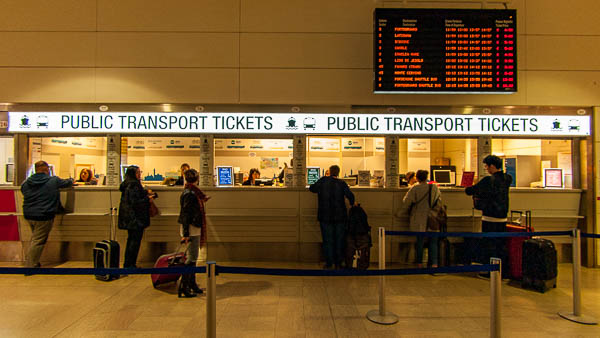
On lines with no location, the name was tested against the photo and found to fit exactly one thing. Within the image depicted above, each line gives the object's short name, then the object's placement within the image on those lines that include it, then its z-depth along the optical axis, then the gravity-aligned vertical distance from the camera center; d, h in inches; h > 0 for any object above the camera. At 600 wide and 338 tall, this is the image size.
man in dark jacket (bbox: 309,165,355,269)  221.0 -23.0
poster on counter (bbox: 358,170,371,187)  248.8 -2.6
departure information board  221.6 +76.6
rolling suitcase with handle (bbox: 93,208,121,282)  206.5 -47.1
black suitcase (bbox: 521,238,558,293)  187.2 -46.0
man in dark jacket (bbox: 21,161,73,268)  217.0 -19.1
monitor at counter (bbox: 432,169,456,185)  279.9 -1.0
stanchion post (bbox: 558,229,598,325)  151.3 -46.3
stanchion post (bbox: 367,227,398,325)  149.3 -54.6
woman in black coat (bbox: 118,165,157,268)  211.0 -21.7
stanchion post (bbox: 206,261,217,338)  105.3 -36.9
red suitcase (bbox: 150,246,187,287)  179.7 -45.0
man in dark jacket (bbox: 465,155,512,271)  206.5 -14.3
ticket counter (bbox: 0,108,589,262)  241.6 -22.8
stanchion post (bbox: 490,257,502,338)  113.8 -39.7
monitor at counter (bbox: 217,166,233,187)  250.4 -1.1
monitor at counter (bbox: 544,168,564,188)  251.3 -1.2
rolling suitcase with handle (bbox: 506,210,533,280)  202.7 -43.9
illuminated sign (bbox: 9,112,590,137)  241.9 +34.3
